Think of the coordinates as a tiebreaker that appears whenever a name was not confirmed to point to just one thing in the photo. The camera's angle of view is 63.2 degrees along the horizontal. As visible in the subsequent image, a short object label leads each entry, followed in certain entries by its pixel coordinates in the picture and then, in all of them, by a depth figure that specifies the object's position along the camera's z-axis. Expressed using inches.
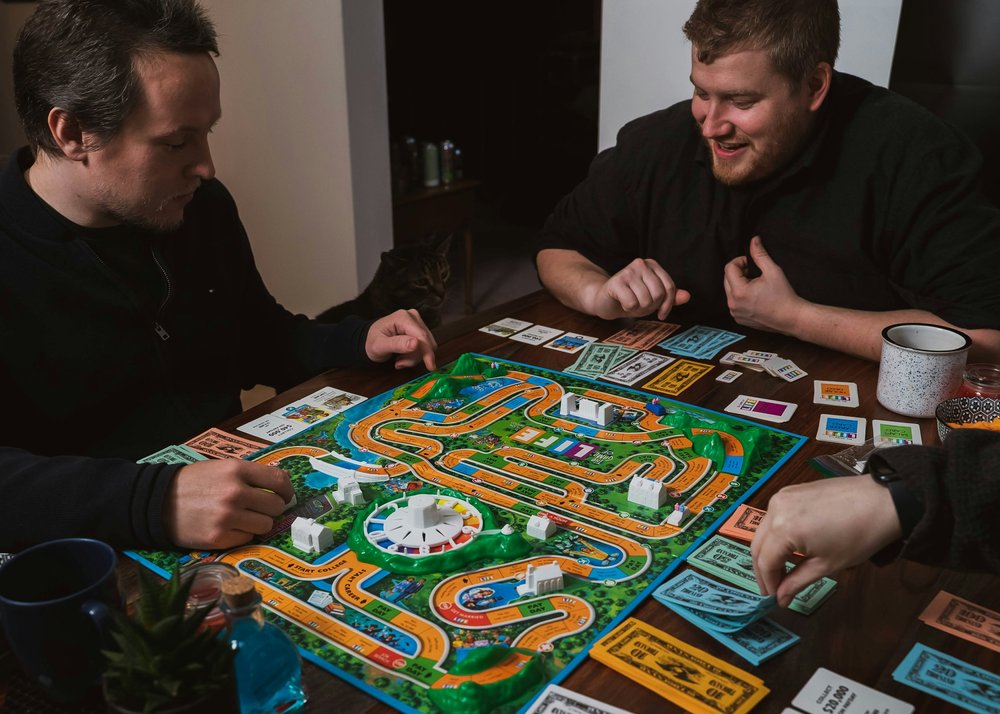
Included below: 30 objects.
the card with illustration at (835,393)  54.8
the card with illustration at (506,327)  67.7
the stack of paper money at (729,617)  32.6
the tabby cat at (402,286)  102.2
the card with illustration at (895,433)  48.9
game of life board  32.5
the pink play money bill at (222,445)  48.5
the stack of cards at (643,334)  65.6
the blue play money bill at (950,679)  30.1
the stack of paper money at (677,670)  30.0
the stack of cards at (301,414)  51.3
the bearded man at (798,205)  62.1
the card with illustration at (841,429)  49.6
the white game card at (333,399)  54.7
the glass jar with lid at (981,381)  50.0
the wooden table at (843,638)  30.5
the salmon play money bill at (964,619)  33.3
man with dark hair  50.9
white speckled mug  50.9
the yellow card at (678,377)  57.0
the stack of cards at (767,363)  59.1
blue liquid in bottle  28.8
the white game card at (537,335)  66.2
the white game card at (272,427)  50.8
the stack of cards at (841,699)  29.6
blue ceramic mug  27.7
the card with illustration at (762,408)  52.8
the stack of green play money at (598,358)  59.9
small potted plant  24.0
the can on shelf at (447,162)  169.5
